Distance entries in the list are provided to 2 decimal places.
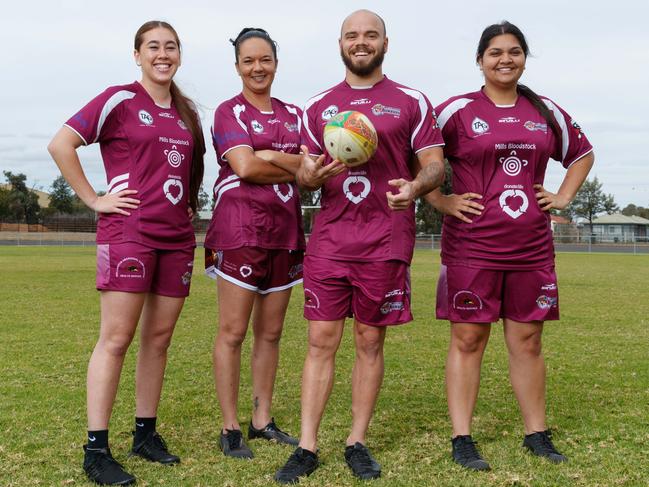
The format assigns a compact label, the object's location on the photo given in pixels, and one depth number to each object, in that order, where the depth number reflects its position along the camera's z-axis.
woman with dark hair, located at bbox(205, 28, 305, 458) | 4.34
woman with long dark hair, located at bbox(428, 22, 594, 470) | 4.18
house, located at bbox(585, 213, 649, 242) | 97.75
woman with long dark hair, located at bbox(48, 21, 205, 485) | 3.96
